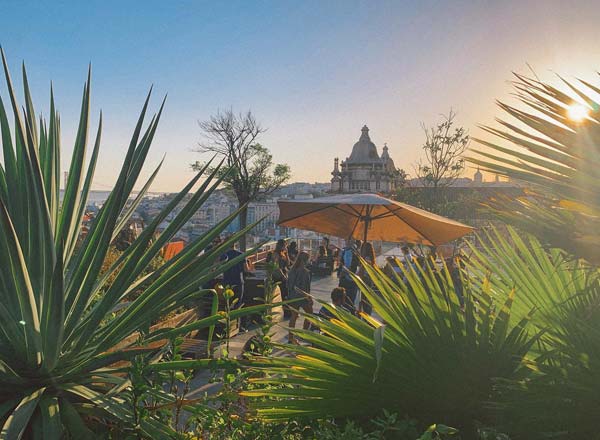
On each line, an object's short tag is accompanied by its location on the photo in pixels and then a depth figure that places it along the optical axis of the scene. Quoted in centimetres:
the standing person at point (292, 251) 1189
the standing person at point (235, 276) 699
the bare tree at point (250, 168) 3994
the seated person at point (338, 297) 551
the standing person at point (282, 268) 791
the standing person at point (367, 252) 777
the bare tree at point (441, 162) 2239
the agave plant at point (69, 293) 141
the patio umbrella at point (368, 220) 674
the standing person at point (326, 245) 1555
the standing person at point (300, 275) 726
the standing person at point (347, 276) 718
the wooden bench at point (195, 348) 430
